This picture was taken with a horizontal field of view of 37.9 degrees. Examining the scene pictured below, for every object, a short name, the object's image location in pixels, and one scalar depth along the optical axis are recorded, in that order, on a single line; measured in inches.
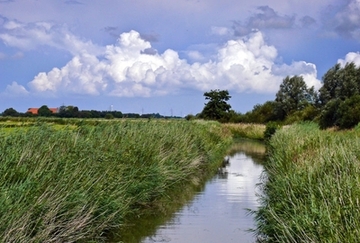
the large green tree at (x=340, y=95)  1266.0
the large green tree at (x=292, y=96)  2519.7
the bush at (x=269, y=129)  1654.8
